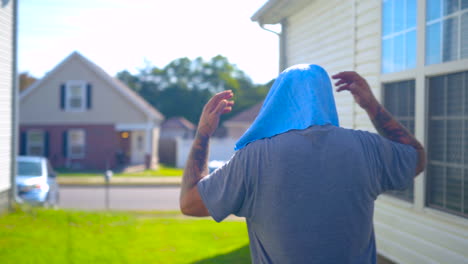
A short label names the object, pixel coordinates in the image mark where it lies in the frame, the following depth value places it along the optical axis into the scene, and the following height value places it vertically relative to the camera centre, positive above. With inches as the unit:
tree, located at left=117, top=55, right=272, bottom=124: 2175.2 +219.2
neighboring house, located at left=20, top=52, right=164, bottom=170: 959.6 +19.8
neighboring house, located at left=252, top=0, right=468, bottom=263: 136.7 +12.4
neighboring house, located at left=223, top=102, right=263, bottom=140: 1190.9 +9.8
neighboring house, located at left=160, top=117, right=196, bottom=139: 1625.2 -16.0
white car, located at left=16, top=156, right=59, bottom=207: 396.5 -55.3
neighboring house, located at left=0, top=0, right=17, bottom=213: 332.5 +18.5
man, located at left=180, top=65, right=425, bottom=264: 65.7 -8.1
